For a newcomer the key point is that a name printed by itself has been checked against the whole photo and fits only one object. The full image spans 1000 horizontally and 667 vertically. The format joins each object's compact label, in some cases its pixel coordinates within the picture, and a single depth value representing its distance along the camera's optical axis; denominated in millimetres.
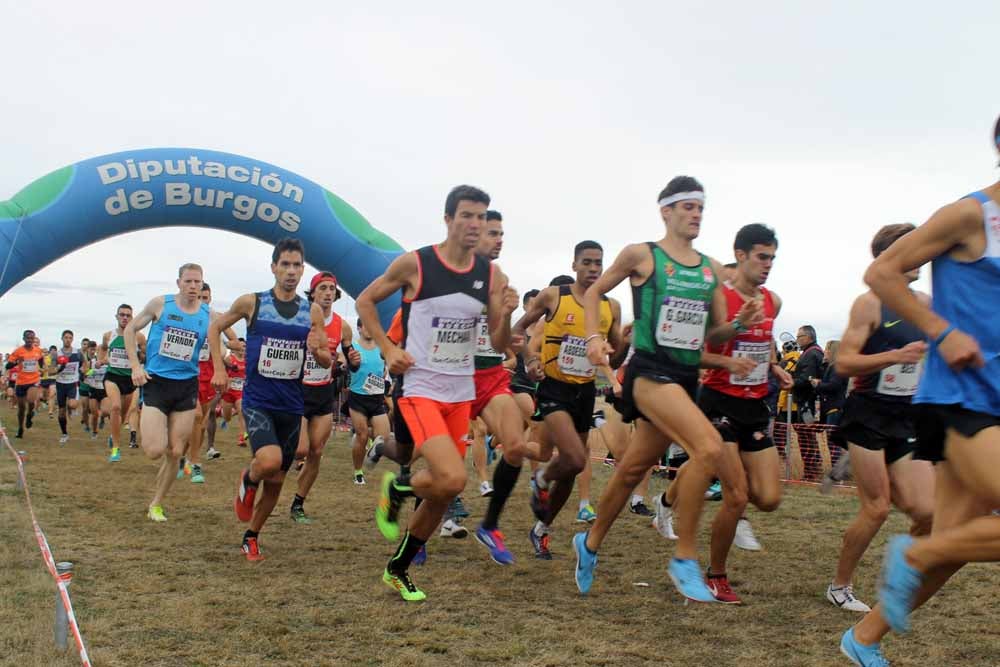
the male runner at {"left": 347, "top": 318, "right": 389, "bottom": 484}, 10703
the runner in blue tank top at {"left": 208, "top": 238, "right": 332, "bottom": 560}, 6434
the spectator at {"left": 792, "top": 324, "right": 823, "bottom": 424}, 12383
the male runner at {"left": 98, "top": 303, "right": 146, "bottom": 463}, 13734
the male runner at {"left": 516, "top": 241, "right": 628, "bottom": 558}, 6586
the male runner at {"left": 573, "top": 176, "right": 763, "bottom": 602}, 4742
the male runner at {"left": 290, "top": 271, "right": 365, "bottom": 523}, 8133
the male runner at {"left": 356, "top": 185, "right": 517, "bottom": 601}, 5012
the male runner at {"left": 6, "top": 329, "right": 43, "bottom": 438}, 17484
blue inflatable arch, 14797
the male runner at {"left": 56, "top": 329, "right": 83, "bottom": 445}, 17797
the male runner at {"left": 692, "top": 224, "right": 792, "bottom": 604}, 5215
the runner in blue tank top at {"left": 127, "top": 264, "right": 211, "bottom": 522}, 8031
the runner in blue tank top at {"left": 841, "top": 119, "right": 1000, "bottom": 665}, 2977
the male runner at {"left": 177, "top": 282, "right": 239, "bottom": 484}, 11410
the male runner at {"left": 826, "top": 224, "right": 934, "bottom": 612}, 5035
